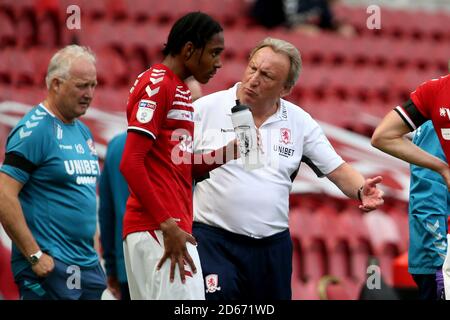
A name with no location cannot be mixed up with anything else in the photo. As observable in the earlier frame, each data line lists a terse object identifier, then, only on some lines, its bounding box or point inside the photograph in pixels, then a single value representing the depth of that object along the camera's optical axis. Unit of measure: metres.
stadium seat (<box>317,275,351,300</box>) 15.12
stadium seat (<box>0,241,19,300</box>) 15.55
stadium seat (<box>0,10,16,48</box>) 19.56
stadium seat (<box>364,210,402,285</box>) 18.50
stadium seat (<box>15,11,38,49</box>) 19.84
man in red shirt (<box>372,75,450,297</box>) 9.58
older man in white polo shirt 10.64
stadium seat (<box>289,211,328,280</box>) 17.77
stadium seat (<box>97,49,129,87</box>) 19.47
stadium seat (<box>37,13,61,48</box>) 19.91
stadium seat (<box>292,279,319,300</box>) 16.86
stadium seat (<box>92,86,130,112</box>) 18.17
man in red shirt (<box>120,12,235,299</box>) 8.75
